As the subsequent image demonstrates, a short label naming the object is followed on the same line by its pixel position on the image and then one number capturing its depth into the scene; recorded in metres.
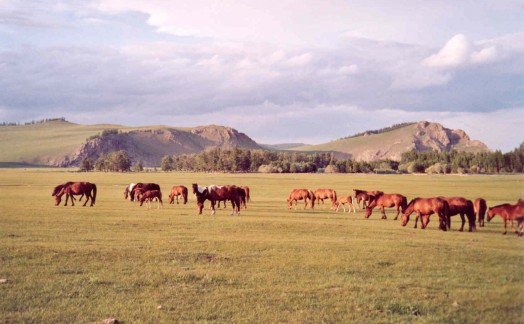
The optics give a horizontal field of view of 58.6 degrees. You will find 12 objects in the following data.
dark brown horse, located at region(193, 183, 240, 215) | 31.12
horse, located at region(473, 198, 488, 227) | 25.44
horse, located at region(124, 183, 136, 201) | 41.06
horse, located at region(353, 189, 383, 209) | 33.64
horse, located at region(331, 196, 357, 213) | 33.91
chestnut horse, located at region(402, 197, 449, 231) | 23.34
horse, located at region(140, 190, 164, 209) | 35.12
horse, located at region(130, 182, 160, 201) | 40.12
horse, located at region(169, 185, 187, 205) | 38.78
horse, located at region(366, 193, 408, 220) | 29.36
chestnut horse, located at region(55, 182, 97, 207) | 35.56
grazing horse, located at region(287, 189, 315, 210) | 36.84
